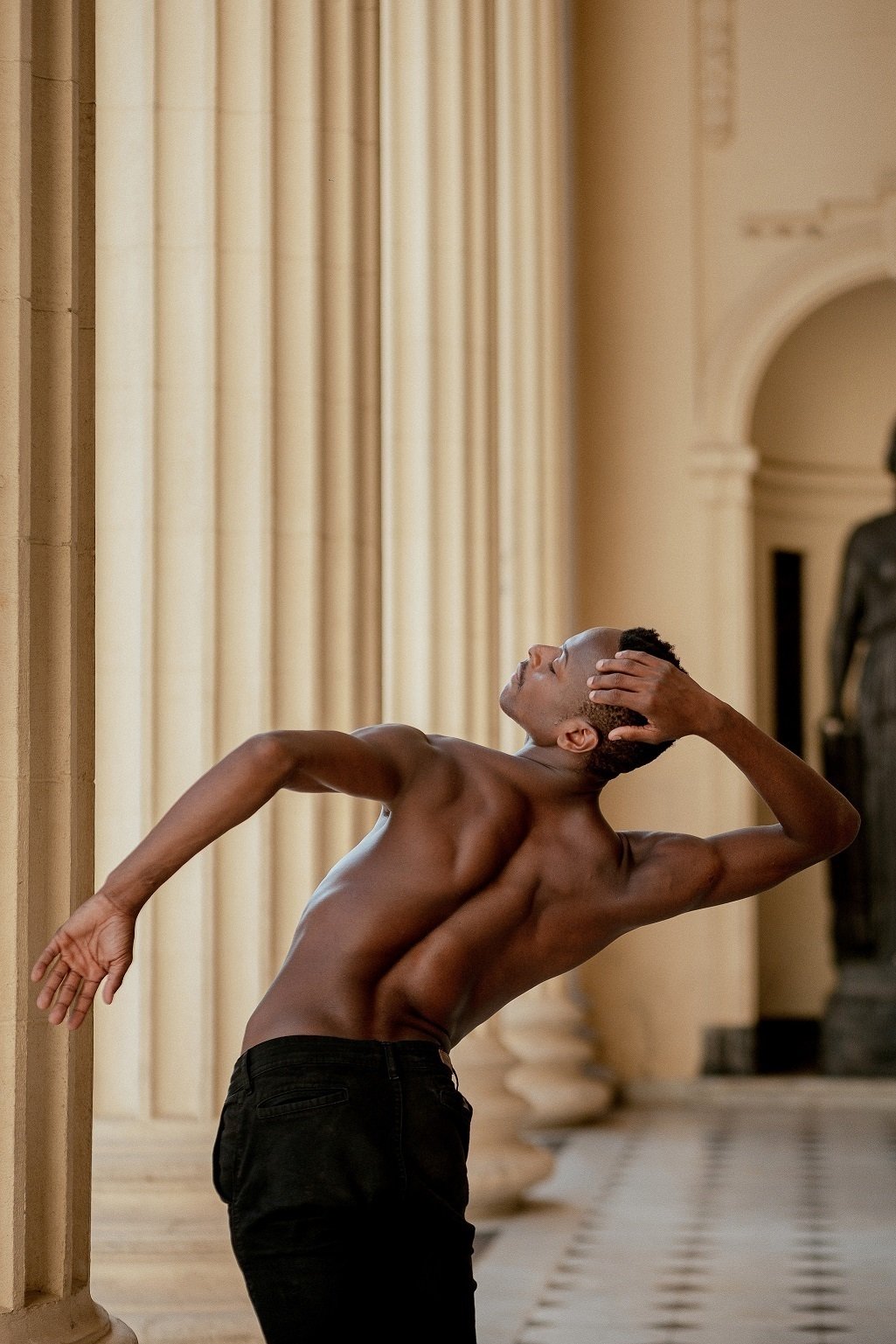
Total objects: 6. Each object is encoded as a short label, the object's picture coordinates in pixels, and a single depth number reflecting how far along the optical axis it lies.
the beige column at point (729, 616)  28.64
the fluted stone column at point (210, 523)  11.12
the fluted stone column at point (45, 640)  7.16
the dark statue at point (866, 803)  27.81
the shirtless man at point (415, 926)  6.34
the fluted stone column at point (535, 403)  24.73
